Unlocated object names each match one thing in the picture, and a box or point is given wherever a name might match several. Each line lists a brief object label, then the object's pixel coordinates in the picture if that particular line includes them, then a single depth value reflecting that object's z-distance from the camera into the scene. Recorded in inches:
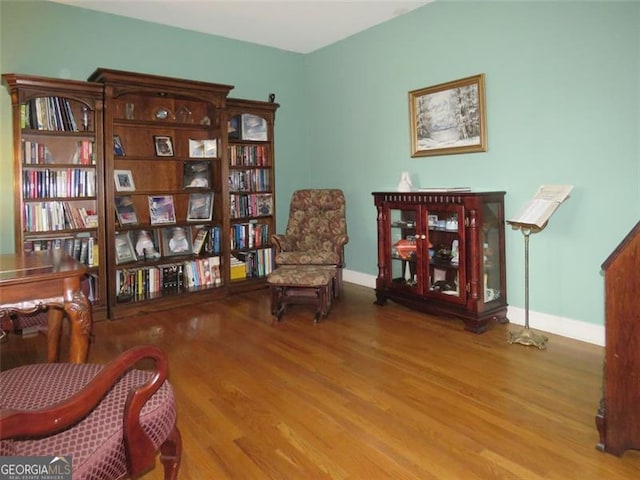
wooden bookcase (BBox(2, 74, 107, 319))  139.6
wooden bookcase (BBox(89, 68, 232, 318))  154.9
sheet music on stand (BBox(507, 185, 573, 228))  115.7
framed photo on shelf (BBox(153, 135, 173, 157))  174.1
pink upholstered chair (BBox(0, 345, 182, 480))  42.9
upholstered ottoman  145.9
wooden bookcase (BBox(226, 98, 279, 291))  186.4
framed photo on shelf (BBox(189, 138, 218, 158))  178.9
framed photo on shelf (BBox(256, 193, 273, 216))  194.9
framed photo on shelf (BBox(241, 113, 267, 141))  192.4
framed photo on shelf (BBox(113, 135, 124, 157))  158.9
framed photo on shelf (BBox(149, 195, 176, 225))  170.4
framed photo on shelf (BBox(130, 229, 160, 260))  168.1
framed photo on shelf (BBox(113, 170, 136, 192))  163.2
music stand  120.1
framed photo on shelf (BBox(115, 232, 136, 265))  161.9
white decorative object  162.6
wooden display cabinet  133.6
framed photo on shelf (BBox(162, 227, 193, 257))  176.9
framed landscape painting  146.6
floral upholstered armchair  171.9
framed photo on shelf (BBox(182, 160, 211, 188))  179.0
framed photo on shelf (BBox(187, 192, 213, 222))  180.9
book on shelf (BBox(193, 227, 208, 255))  178.7
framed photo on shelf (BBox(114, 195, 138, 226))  161.3
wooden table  76.1
